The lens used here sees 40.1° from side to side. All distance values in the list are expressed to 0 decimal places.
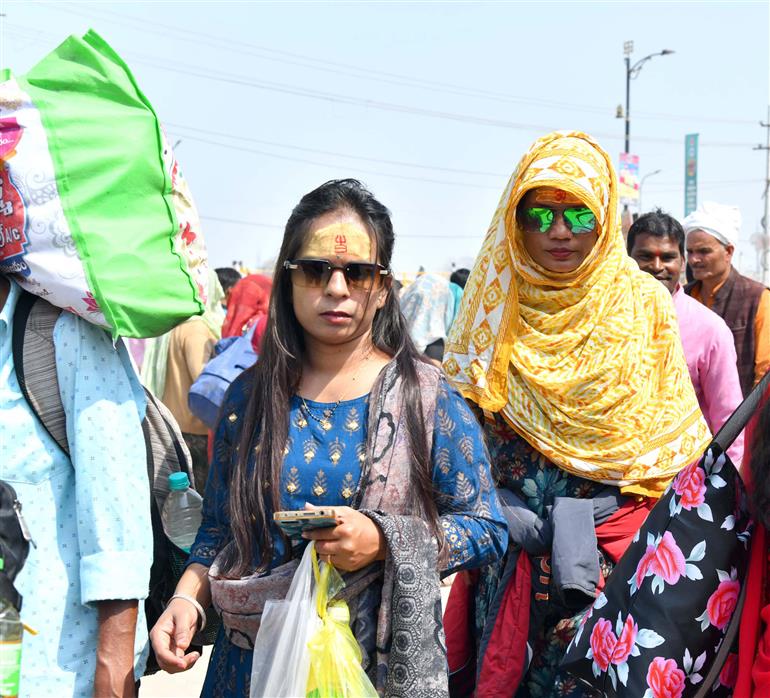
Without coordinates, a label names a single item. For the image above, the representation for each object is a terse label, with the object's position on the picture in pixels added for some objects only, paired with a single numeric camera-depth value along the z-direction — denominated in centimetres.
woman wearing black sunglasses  232
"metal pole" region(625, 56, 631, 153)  3085
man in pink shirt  411
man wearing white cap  540
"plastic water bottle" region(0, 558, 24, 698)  182
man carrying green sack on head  224
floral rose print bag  221
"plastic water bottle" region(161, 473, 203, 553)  266
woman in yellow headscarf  331
